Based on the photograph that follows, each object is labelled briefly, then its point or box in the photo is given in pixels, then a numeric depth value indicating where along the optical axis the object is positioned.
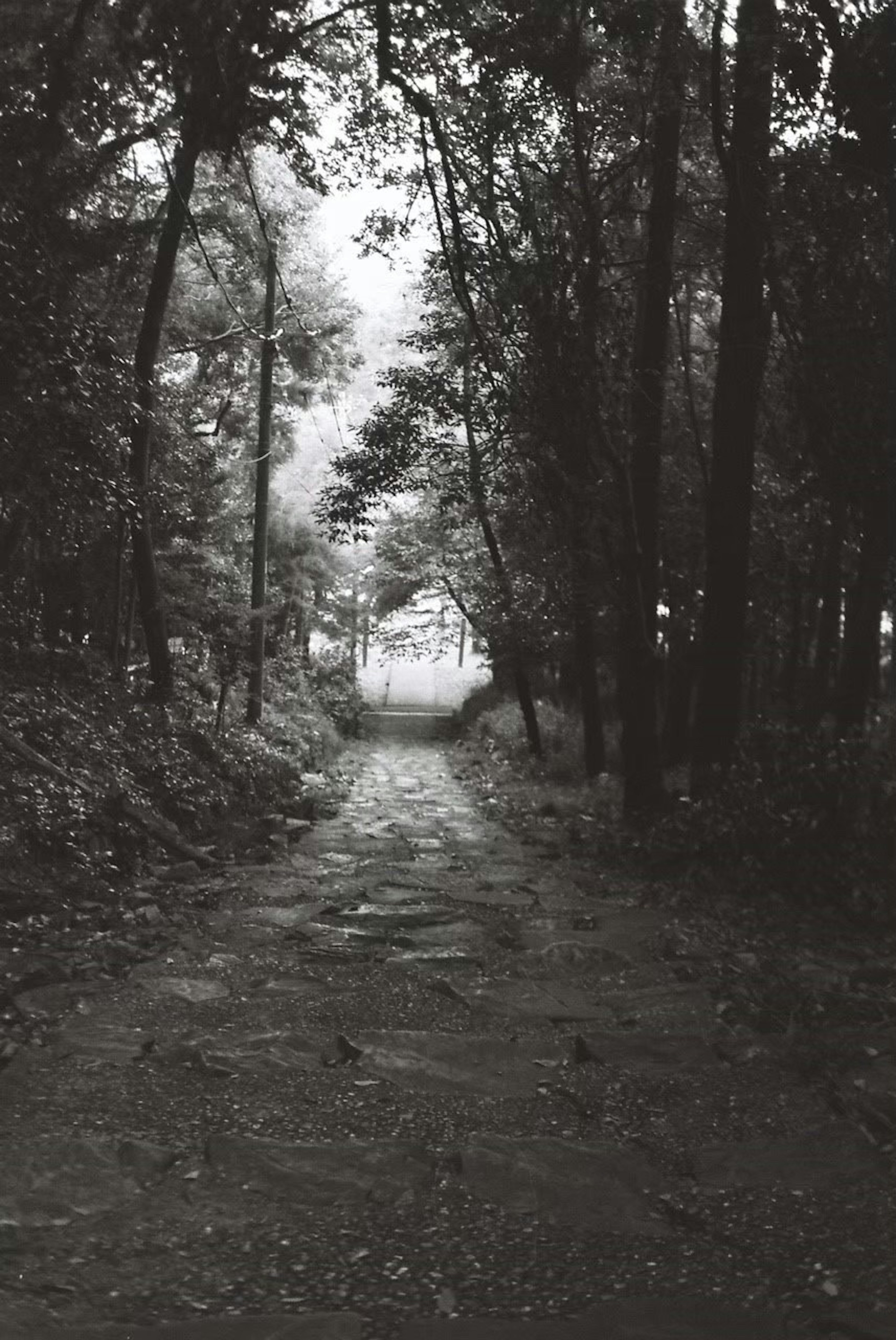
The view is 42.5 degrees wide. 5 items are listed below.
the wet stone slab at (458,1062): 4.37
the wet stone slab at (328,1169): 3.33
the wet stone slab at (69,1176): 3.13
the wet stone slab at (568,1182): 3.25
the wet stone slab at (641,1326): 2.61
